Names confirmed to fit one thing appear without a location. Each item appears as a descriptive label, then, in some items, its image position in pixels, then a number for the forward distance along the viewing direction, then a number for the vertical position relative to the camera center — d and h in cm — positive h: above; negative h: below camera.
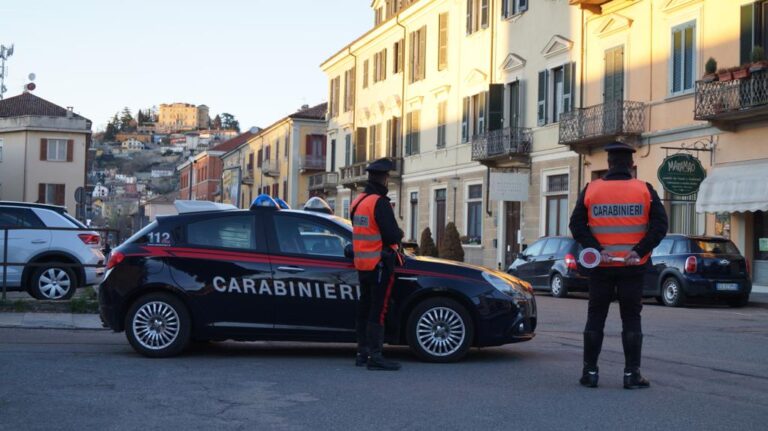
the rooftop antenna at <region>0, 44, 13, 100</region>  7106 +1331
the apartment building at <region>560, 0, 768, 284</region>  2336 +396
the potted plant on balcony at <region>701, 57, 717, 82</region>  2360 +448
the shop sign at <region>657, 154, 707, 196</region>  2455 +206
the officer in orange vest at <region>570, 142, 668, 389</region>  782 +13
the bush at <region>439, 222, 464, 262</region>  3619 +26
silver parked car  1608 -20
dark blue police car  951 -42
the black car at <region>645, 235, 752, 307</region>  2000 -27
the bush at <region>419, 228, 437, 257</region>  3875 +26
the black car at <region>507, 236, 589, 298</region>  2359 -29
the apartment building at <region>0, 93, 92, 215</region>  6706 +583
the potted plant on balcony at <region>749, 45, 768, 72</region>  2192 +447
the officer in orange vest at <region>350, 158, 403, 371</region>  898 -10
